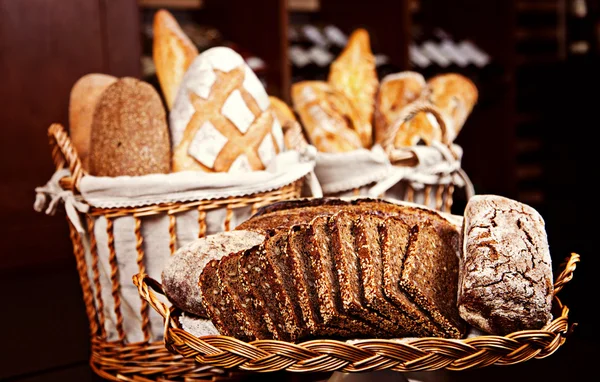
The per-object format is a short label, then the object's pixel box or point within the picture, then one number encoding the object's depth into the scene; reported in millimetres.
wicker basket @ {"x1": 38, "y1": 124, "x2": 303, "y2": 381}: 983
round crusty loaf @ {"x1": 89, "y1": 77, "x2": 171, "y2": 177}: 1042
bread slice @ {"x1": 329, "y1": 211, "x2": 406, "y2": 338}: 692
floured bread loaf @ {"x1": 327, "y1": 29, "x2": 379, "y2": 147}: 1679
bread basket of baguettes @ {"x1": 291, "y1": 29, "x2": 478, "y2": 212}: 1216
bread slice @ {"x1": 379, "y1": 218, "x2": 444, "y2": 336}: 707
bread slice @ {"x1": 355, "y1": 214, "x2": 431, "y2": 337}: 700
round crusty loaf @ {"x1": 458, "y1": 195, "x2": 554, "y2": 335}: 710
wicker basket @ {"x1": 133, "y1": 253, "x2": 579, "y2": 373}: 646
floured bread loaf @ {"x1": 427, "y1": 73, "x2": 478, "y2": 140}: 1653
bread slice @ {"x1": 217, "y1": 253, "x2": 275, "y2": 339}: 710
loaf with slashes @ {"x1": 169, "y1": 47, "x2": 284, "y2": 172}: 1101
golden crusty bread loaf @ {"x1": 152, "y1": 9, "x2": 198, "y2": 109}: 1329
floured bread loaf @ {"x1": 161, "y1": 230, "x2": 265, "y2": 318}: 777
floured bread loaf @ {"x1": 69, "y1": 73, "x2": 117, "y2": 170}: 1230
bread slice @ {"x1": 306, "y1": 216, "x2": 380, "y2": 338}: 690
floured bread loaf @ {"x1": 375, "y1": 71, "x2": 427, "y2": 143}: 1554
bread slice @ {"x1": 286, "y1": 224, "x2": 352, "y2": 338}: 699
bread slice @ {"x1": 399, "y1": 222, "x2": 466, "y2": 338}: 728
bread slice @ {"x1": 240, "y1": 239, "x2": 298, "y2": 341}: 702
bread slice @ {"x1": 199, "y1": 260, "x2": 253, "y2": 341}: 715
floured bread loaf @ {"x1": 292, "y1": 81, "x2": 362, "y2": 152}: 1405
